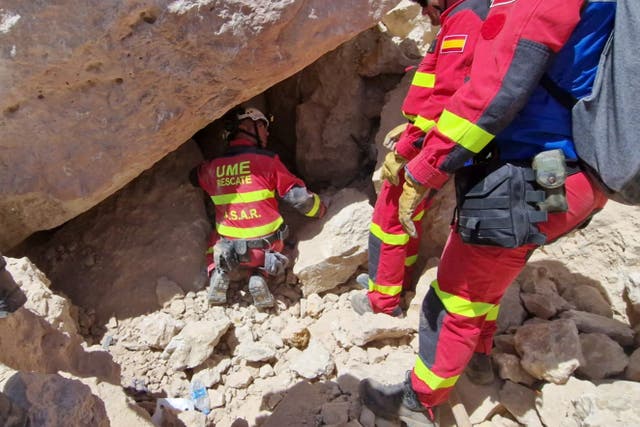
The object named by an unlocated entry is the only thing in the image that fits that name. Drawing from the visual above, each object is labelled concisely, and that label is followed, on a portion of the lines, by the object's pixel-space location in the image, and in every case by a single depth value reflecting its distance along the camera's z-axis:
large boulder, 2.29
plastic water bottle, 2.62
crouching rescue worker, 3.26
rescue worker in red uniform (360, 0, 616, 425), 1.50
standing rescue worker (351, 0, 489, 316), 2.15
